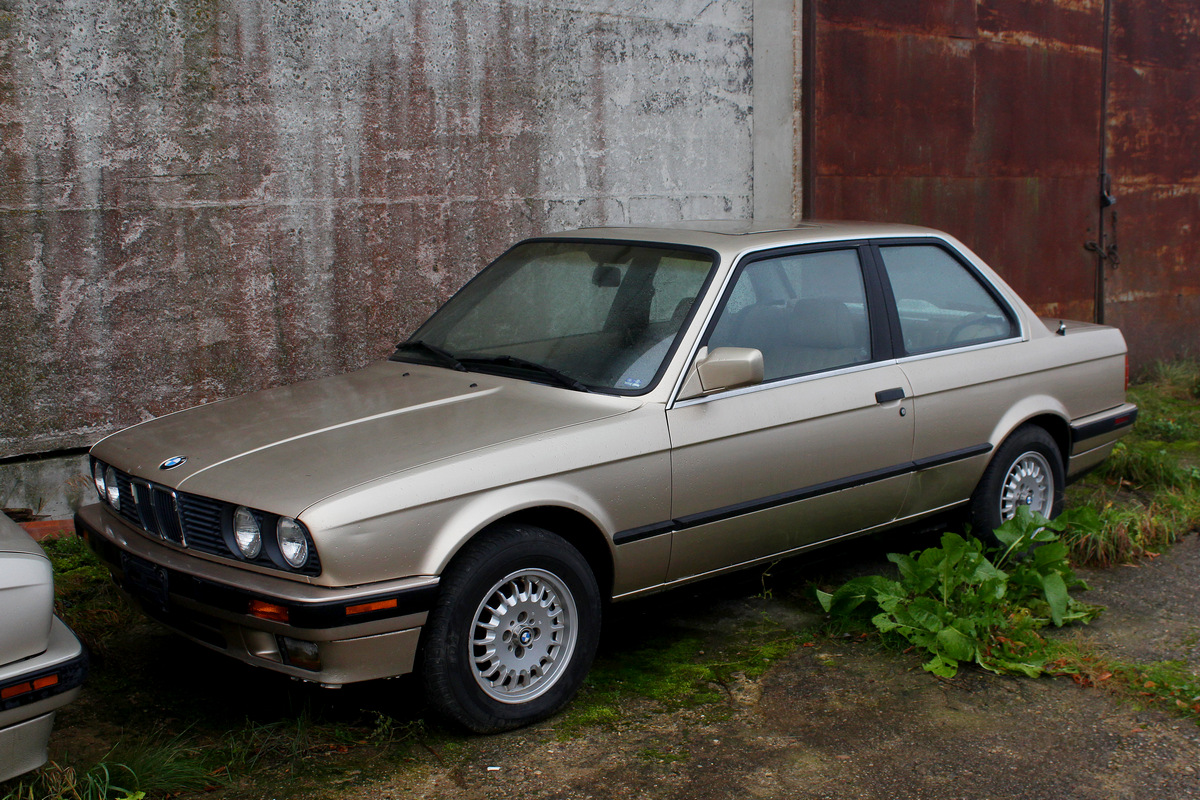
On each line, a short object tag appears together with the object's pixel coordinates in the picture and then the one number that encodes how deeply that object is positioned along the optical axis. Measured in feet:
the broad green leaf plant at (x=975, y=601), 12.98
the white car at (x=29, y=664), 8.82
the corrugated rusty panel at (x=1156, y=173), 31.50
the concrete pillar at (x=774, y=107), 24.90
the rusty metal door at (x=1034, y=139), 26.37
